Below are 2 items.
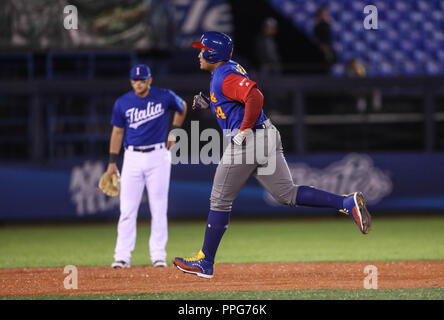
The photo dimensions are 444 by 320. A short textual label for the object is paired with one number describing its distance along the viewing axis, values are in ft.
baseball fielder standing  51.90
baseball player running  40.70
